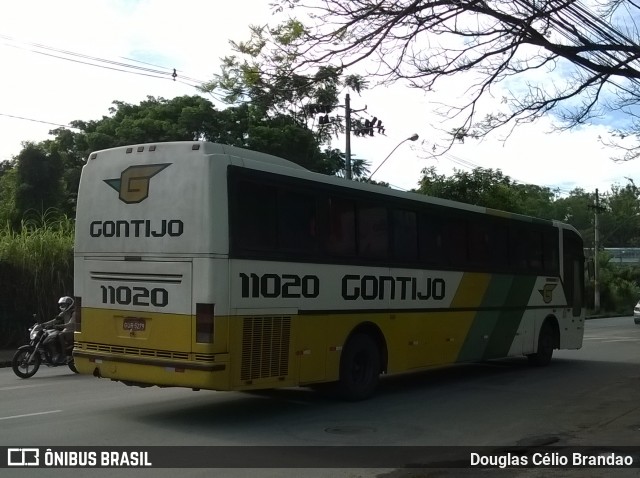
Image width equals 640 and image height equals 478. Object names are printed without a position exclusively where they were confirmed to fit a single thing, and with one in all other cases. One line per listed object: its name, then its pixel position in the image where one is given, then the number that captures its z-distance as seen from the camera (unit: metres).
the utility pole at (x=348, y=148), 27.47
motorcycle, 13.80
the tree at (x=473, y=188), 39.06
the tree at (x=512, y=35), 10.01
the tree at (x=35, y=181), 29.61
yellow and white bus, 8.84
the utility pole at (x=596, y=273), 51.67
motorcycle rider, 14.09
